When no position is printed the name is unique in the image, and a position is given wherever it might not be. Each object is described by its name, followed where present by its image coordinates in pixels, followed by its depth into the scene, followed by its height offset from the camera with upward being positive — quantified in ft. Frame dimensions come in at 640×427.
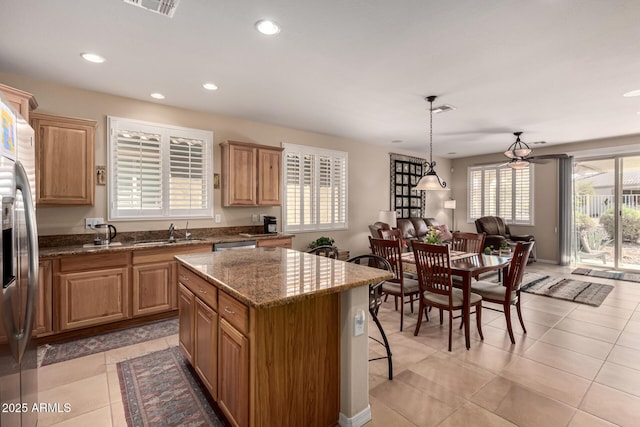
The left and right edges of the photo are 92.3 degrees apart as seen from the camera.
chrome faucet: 13.27 -0.90
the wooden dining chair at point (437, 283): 9.76 -2.36
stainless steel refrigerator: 4.40 -1.08
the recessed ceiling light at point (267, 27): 7.52 +4.65
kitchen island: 5.23 -2.49
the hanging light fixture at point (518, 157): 17.28 +3.26
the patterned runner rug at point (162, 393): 6.68 -4.48
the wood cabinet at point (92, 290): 10.09 -2.71
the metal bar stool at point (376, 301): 7.78 -2.36
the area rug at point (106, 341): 9.53 -4.44
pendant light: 14.32 +1.39
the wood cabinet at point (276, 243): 15.05 -1.56
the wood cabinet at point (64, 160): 10.38 +1.82
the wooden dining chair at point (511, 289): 9.93 -2.65
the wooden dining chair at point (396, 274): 11.23 -2.33
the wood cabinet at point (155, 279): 11.44 -2.63
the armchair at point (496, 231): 22.63 -1.45
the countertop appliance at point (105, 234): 11.87 -0.91
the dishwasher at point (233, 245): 13.25 -1.49
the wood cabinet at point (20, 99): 8.77 +3.29
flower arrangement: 12.53 -1.06
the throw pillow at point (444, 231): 21.73 -1.44
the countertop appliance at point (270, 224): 16.26 -0.66
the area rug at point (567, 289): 14.80 -4.06
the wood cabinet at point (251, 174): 14.78 +1.87
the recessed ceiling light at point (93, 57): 9.15 +4.67
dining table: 9.71 -1.82
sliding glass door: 20.18 +0.05
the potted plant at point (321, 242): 18.51 -1.85
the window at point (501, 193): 24.73 +1.65
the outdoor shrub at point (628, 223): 19.98 -0.68
